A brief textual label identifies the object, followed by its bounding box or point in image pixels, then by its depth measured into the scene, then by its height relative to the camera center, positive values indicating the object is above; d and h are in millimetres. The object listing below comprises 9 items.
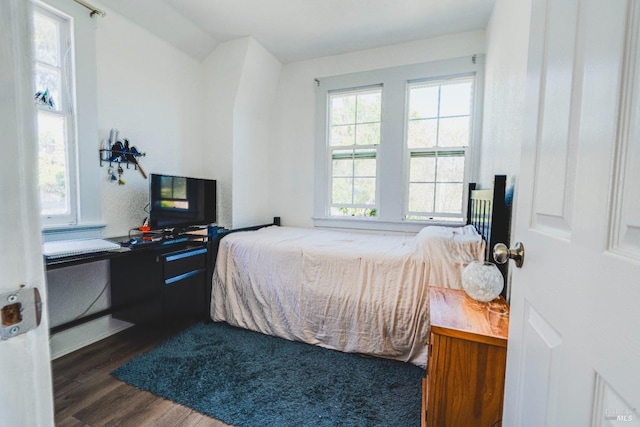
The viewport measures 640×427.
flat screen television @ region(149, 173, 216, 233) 2275 -86
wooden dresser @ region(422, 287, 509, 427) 1086 -703
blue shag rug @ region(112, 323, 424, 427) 1486 -1183
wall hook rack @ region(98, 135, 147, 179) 2217 +307
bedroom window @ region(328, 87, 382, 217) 3193 +558
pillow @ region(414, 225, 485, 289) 1746 -366
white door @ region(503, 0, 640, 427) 391 -39
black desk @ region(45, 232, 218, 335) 2061 -707
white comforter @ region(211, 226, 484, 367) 1889 -704
